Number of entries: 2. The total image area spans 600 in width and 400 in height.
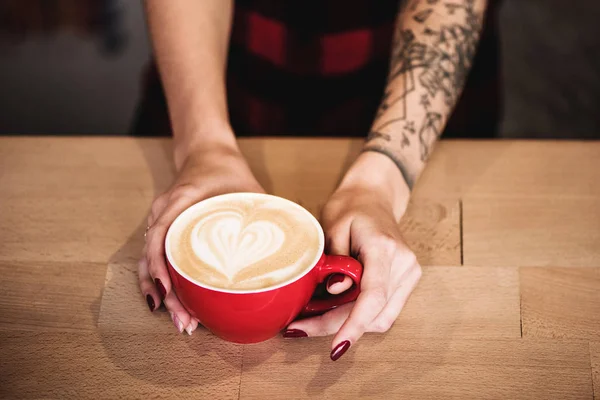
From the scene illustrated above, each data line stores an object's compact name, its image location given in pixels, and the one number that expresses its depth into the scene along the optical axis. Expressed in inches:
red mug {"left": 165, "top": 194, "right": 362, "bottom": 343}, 25.7
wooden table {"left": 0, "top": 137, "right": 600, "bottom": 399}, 28.5
